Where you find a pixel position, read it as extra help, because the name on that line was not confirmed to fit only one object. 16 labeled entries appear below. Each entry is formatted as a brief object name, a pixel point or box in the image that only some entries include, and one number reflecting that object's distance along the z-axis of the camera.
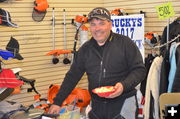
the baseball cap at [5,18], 2.46
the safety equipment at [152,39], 4.35
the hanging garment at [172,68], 3.05
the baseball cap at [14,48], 2.45
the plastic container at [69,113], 2.86
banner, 4.52
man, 2.60
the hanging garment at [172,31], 3.75
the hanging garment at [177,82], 2.92
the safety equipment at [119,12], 4.90
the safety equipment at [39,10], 4.82
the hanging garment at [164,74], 3.12
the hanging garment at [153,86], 3.18
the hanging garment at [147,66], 3.82
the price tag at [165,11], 3.42
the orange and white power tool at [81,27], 5.12
